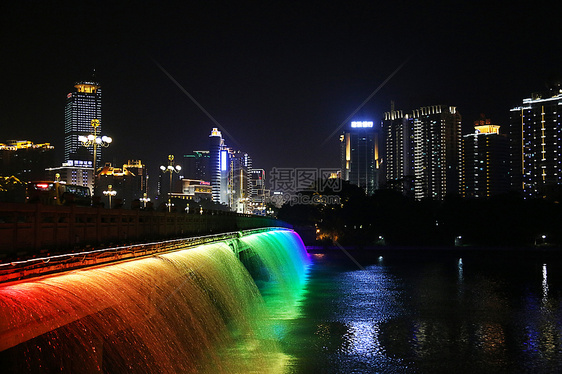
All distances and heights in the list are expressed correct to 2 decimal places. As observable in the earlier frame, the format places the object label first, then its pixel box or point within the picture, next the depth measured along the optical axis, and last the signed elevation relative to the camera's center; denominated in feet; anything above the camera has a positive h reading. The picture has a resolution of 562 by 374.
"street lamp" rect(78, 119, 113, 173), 99.95 +13.06
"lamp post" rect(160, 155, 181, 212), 148.87 +10.64
